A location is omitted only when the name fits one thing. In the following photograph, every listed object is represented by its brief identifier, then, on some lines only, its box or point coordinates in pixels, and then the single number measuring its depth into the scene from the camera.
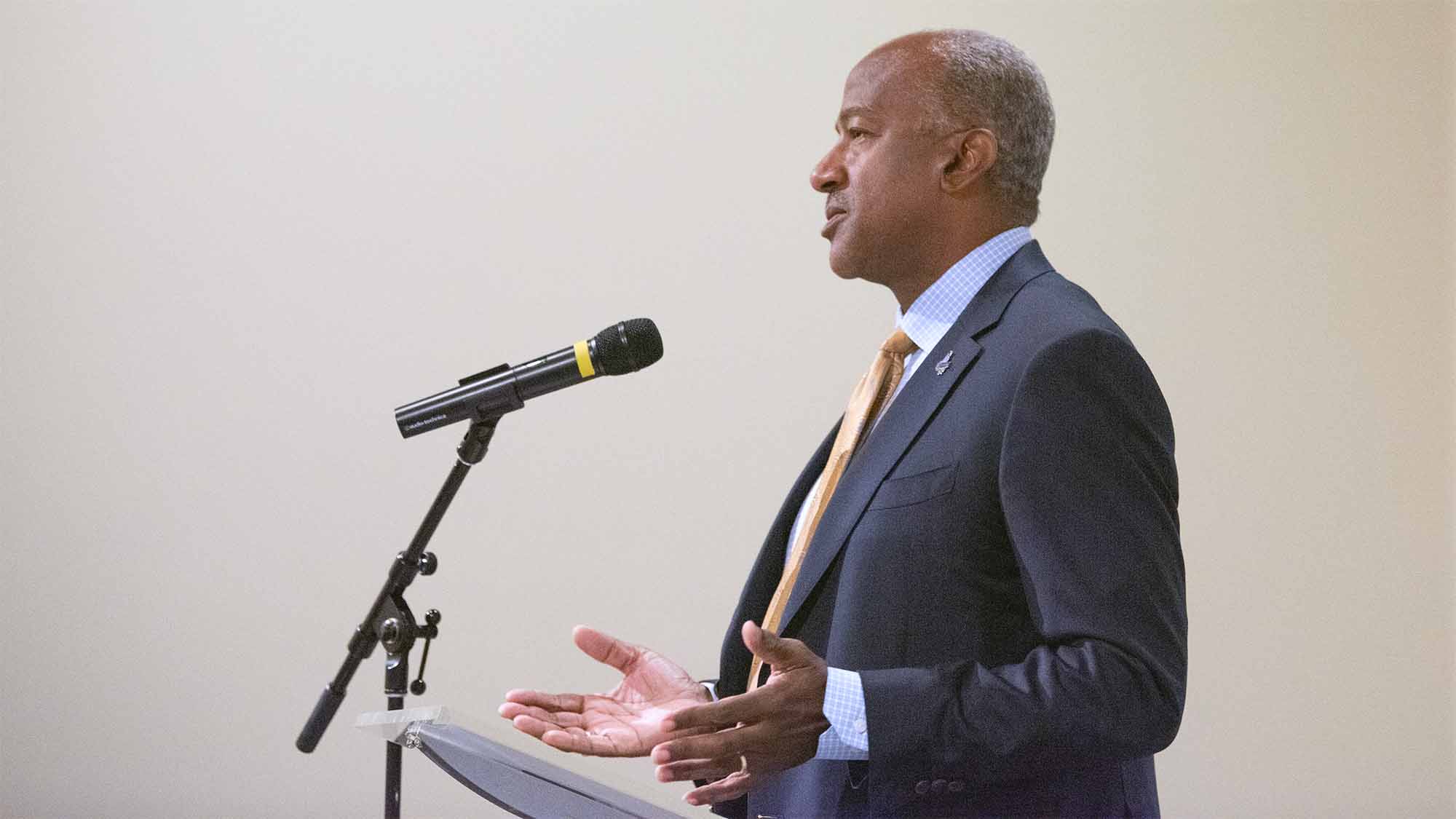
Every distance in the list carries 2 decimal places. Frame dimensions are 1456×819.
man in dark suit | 3.98
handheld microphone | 4.26
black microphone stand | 4.33
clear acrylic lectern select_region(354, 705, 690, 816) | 3.86
